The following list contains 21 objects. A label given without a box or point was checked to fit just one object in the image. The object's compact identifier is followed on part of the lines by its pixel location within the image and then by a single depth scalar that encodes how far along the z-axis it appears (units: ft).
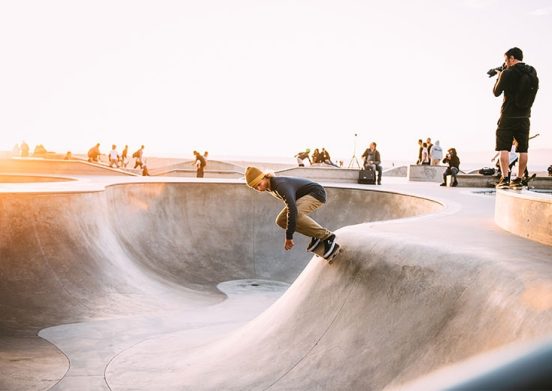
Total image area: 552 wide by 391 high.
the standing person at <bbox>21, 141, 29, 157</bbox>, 101.91
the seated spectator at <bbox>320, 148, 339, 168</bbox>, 100.07
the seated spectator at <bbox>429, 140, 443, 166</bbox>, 91.43
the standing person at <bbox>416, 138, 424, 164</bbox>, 94.92
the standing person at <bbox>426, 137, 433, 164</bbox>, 91.50
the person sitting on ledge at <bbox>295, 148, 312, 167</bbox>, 88.74
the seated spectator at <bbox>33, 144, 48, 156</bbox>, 108.06
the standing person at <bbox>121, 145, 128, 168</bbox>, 112.37
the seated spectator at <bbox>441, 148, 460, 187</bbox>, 65.57
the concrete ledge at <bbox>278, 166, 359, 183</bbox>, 78.48
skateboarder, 18.54
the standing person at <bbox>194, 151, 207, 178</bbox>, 84.07
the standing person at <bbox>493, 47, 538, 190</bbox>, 21.54
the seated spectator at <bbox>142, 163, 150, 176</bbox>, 98.52
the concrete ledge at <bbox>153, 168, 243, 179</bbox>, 111.55
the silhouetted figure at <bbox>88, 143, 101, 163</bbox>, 98.13
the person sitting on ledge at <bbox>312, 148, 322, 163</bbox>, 99.86
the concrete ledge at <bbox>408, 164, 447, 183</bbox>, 90.74
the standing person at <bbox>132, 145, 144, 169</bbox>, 97.31
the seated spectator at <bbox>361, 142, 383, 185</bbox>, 69.97
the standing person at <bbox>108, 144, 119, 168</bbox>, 99.81
